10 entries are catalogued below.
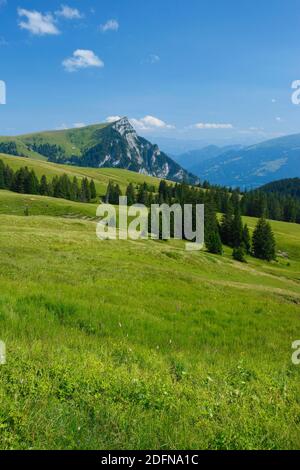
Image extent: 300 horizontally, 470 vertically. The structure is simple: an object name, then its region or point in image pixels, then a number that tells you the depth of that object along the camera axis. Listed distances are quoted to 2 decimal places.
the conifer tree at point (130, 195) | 160.70
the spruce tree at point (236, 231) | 105.75
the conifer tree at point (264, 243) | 100.00
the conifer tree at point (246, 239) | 105.31
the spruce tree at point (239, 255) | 78.94
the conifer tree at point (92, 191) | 169.62
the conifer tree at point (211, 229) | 78.81
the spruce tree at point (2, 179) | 148.59
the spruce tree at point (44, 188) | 139.75
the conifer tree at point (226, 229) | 108.65
